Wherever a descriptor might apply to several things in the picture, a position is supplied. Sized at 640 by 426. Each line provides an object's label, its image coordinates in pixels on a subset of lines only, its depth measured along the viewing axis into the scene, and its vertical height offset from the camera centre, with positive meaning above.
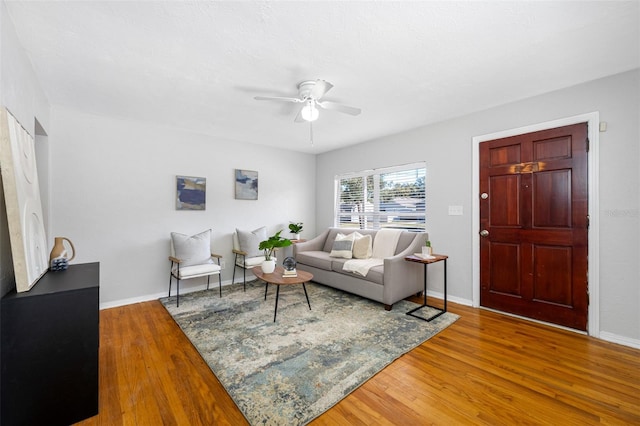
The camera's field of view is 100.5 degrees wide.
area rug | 1.77 -1.23
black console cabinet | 1.43 -0.80
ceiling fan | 2.44 +1.09
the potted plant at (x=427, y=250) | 3.26 -0.48
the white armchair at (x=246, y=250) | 4.21 -0.62
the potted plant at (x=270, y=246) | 3.31 -0.43
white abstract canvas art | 1.49 +0.06
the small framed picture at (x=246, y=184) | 4.64 +0.49
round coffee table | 3.04 -0.80
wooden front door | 2.70 -0.17
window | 4.14 +0.22
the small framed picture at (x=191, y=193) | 4.04 +0.31
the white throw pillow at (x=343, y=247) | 4.11 -0.56
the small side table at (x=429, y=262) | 3.07 -0.66
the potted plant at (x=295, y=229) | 5.15 -0.34
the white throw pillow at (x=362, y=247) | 4.07 -0.55
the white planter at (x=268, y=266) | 3.36 -0.69
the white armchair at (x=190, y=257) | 3.53 -0.63
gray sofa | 3.28 -0.87
